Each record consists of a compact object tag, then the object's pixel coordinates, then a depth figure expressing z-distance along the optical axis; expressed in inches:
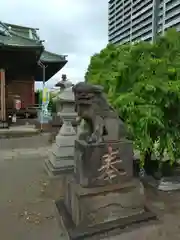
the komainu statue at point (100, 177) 98.1
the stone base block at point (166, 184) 143.2
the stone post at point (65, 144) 178.0
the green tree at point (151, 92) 123.6
